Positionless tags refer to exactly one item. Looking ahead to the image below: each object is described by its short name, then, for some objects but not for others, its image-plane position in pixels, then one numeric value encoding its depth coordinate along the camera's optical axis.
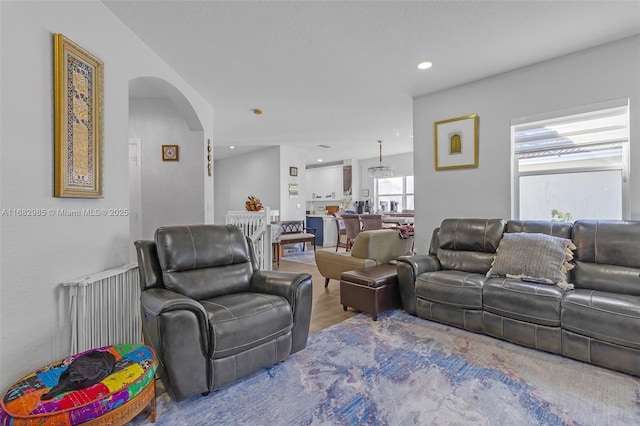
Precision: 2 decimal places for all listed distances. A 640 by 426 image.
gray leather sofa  2.10
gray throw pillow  2.57
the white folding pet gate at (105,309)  1.88
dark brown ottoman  3.12
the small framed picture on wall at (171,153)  4.22
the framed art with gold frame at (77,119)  1.82
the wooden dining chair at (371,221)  6.12
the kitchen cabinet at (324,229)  8.60
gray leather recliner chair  1.73
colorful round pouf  1.24
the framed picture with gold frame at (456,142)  3.77
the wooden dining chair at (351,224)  6.44
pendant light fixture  8.52
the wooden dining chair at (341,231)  7.23
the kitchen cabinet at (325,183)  10.20
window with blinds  2.99
